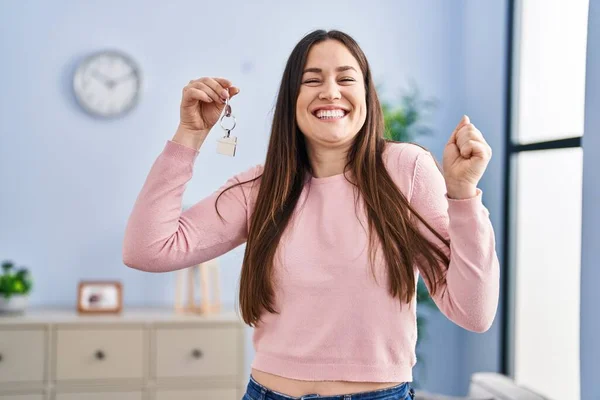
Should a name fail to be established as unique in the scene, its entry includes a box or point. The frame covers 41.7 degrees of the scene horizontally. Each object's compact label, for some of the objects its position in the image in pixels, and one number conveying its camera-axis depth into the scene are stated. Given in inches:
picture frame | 135.7
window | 110.7
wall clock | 144.2
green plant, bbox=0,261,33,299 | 131.9
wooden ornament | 136.2
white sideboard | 128.7
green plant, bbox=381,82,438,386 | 141.6
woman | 53.7
